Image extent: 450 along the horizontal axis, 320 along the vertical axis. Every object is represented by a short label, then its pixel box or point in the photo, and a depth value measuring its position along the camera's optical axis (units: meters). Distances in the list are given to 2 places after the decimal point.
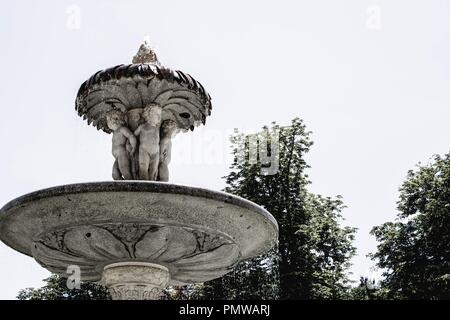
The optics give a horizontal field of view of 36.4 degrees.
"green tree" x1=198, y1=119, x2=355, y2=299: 26.16
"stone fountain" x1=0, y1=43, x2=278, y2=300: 6.79
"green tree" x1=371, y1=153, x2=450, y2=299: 25.02
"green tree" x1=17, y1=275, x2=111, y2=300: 27.25
